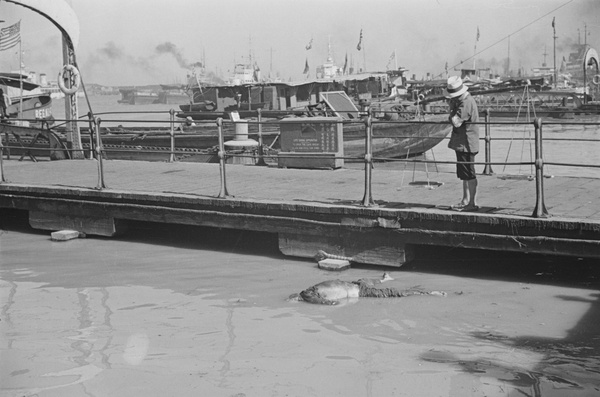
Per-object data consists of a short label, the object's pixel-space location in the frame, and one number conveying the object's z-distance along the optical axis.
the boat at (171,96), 150.75
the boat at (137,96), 165.88
